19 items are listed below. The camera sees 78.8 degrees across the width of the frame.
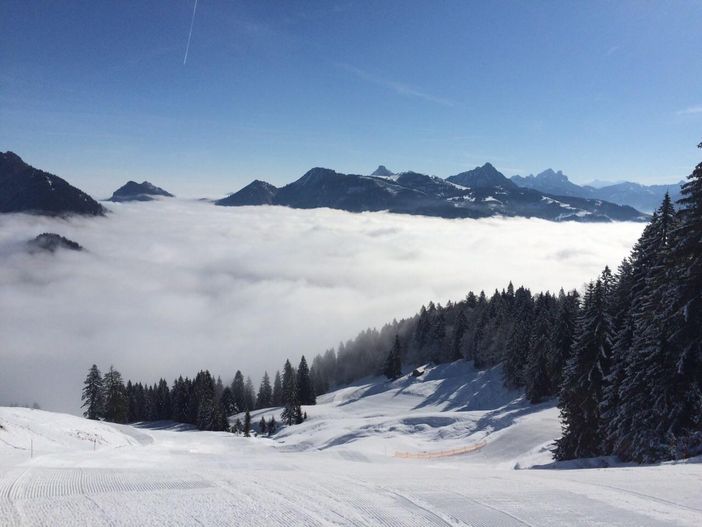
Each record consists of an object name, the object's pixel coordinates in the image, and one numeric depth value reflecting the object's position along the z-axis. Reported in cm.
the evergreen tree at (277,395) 10604
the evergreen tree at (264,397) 11325
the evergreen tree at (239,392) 11111
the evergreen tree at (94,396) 6912
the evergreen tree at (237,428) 6960
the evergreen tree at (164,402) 8712
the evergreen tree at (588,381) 2659
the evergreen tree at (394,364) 10050
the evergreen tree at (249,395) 11831
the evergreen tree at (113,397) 6869
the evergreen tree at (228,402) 9134
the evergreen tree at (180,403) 8097
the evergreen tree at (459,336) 9912
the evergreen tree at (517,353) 6762
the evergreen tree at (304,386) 9469
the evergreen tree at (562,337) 4418
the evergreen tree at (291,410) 7350
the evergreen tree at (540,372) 5419
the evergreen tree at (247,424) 6402
